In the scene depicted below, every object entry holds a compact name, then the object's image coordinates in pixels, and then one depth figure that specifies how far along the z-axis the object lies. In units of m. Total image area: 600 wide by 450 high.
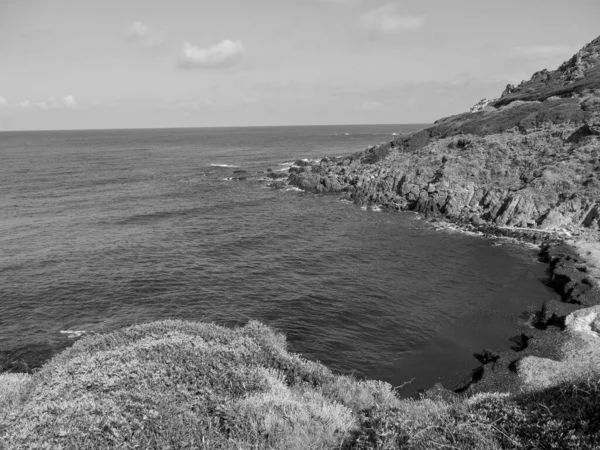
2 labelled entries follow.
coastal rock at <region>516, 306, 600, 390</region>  22.56
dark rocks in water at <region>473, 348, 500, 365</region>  26.67
